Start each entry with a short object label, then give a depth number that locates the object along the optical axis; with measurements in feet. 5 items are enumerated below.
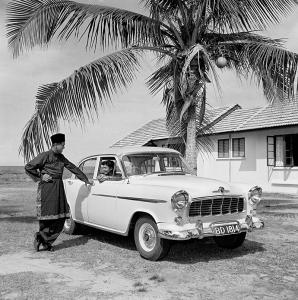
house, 64.39
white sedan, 21.11
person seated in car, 25.49
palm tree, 30.27
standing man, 24.36
